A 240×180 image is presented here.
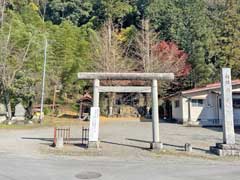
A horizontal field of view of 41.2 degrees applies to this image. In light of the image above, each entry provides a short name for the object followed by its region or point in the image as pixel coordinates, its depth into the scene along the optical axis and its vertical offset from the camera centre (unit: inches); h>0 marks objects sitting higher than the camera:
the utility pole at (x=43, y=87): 988.6 +91.9
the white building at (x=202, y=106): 952.3 +31.6
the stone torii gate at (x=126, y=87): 517.7 +48.6
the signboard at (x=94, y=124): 510.2 -12.5
